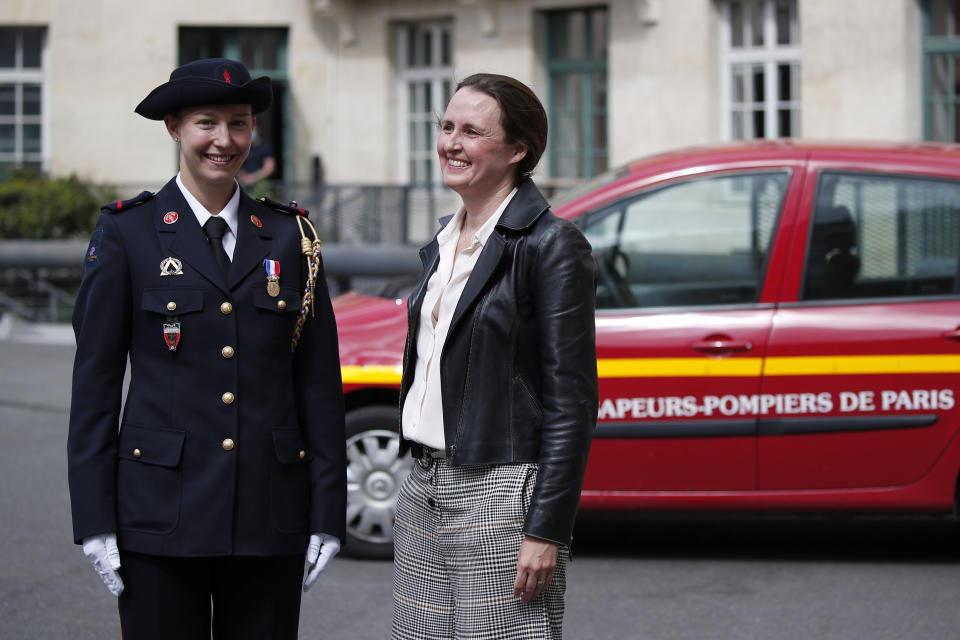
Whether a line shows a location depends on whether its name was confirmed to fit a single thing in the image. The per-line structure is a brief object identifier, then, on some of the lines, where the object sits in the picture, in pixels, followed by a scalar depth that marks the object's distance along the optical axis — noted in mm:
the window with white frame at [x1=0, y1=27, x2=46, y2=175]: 22562
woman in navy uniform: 3119
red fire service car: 6031
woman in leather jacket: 3158
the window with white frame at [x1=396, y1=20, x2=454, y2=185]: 21641
